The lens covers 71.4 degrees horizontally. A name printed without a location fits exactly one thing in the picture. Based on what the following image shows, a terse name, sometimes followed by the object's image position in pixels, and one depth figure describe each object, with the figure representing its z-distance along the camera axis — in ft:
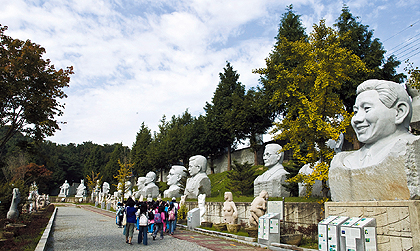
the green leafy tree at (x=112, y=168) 187.09
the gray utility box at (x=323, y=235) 20.13
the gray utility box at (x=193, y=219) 45.52
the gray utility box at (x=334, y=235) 19.37
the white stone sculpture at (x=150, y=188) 89.53
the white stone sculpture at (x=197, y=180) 61.31
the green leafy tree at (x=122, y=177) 96.70
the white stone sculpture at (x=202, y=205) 48.42
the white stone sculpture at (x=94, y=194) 142.78
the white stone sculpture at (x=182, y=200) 57.98
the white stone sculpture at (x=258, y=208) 34.60
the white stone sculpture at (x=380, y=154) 19.27
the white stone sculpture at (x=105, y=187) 153.86
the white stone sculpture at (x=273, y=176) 43.88
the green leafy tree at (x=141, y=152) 158.83
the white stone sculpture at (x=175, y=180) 78.91
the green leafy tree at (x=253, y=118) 96.53
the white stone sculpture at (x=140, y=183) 104.01
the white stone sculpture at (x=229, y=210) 39.73
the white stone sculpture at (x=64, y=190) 182.53
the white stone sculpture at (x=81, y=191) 173.78
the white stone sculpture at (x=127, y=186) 116.20
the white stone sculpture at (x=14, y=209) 44.47
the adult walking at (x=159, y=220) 36.81
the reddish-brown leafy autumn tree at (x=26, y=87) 31.89
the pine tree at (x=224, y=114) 106.23
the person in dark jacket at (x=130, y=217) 32.62
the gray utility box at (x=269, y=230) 28.55
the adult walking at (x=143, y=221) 32.53
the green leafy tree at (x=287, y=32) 87.71
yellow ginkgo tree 30.99
